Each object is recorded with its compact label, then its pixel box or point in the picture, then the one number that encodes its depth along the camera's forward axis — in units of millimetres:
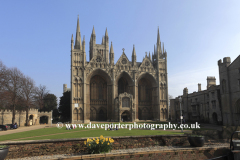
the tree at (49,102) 74812
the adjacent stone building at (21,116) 44469
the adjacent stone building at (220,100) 37812
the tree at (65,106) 69312
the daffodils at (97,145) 9648
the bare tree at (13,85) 42406
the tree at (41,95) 67638
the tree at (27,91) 48531
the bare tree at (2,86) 38600
